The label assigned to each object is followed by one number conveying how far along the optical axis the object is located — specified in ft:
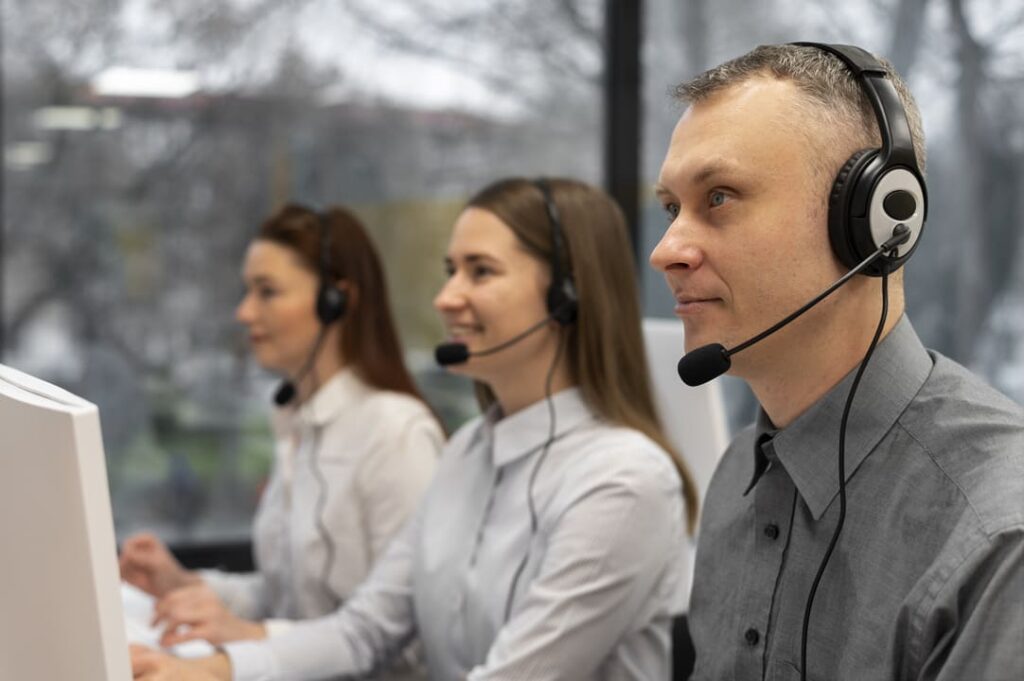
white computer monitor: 4.09
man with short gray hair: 4.38
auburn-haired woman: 7.00
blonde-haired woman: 5.60
